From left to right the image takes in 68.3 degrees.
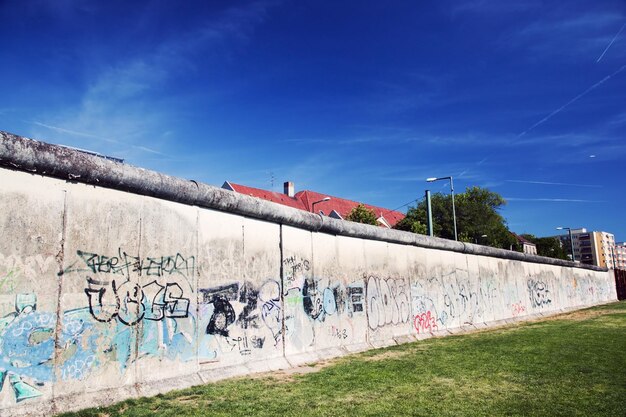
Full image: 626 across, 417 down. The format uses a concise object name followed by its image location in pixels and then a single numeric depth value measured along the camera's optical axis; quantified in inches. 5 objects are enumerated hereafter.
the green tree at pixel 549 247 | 3499.0
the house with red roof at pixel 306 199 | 2028.8
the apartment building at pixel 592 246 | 6633.9
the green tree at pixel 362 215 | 1704.0
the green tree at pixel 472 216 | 2292.1
